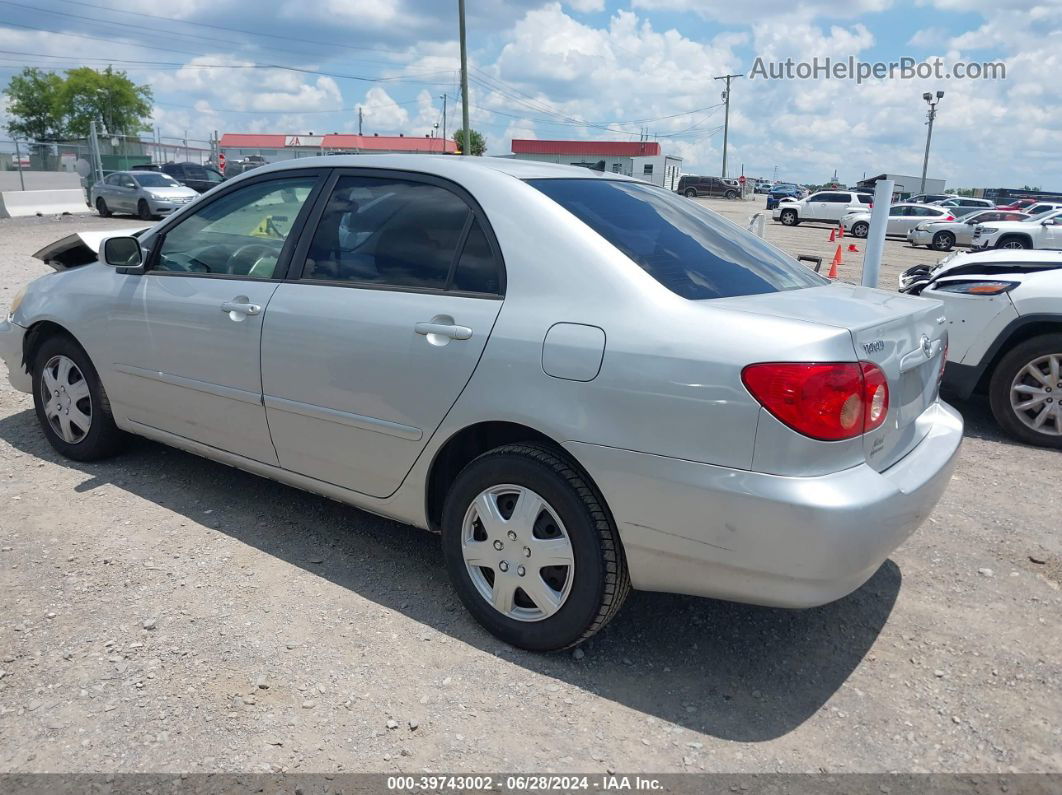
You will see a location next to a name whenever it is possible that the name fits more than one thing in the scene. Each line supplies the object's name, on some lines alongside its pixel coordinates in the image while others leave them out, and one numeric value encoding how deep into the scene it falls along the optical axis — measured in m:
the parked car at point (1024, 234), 20.19
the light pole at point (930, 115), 60.43
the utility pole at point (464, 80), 28.36
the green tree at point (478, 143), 80.95
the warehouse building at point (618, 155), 74.12
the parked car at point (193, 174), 26.67
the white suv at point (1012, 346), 5.44
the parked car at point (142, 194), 22.47
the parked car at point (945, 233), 26.33
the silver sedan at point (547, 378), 2.47
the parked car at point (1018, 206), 33.51
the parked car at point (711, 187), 63.56
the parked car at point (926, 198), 44.53
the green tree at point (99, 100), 82.56
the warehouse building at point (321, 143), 71.69
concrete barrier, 23.34
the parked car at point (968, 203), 37.32
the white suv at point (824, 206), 37.53
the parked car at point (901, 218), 30.39
